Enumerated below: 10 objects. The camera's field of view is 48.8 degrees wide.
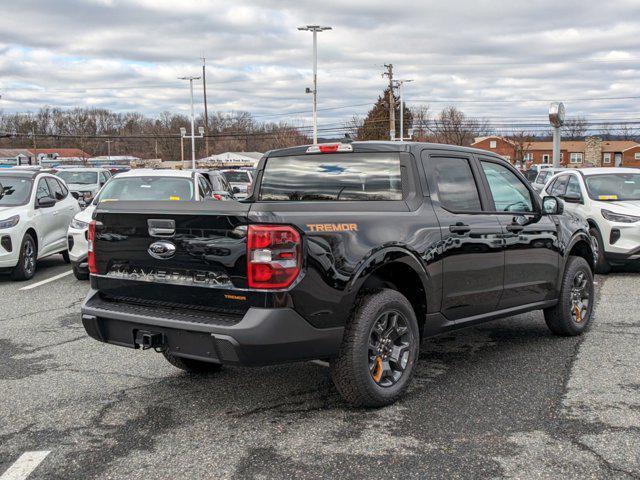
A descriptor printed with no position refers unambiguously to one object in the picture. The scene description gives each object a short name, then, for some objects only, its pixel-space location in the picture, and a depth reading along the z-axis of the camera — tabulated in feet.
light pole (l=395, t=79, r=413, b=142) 176.20
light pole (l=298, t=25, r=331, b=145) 126.21
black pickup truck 13.35
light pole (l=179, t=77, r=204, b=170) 187.62
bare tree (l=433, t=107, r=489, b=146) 239.91
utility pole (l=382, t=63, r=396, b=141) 173.01
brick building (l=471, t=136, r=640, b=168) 352.90
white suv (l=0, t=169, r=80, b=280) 34.45
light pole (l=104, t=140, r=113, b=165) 379.51
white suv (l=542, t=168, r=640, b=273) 35.65
